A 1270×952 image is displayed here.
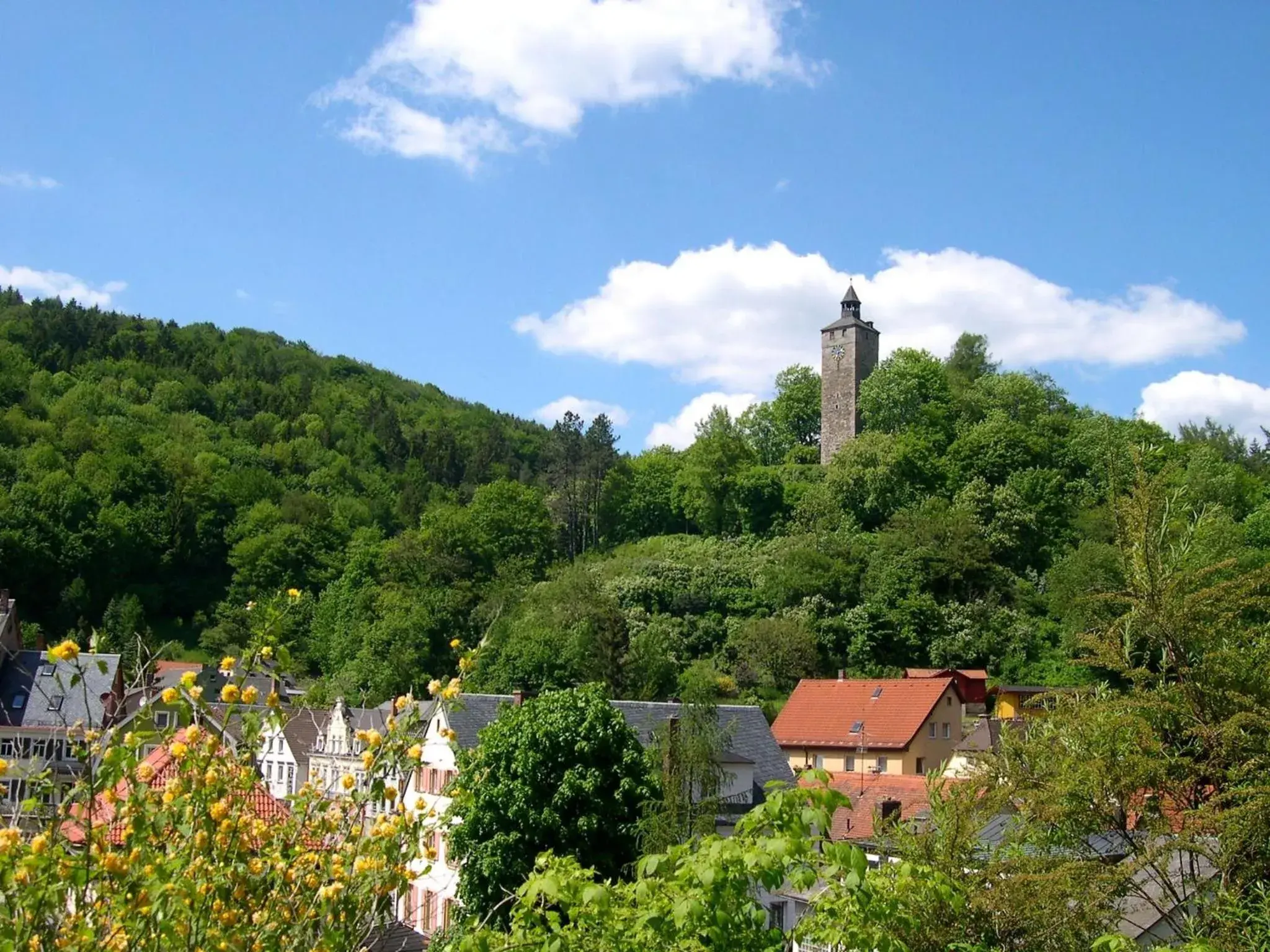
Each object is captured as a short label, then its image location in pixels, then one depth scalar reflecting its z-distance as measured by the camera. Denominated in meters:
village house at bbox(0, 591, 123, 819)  42.75
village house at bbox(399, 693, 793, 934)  28.70
